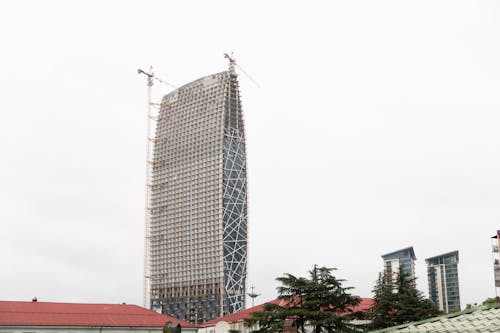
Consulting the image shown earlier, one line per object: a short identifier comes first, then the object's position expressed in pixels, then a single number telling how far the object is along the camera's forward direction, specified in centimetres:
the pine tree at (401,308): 6203
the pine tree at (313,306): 4844
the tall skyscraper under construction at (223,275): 19450
